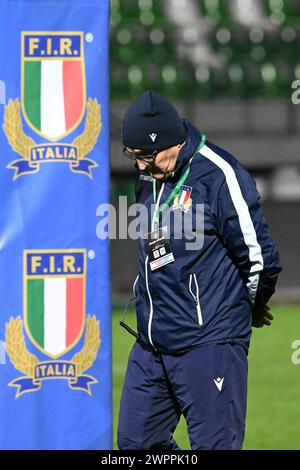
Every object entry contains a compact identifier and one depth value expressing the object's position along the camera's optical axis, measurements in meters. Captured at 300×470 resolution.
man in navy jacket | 8.50
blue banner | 9.43
